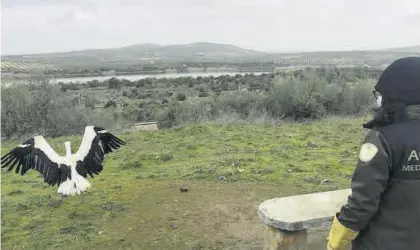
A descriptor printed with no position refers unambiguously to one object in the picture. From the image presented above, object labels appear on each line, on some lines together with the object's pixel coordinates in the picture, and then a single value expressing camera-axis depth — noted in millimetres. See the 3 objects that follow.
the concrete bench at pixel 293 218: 4434
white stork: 6371
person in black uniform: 2295
